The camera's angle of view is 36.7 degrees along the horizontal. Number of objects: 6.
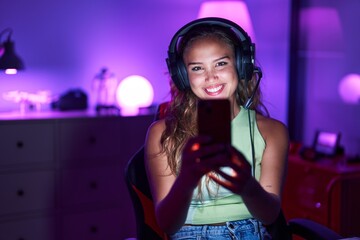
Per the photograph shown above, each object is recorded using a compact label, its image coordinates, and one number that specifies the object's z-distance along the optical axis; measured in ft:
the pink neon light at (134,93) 9.77
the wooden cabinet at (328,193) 8.25
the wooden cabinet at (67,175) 8.54
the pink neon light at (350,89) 9.48
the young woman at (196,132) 4.96
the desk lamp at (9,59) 8.86
